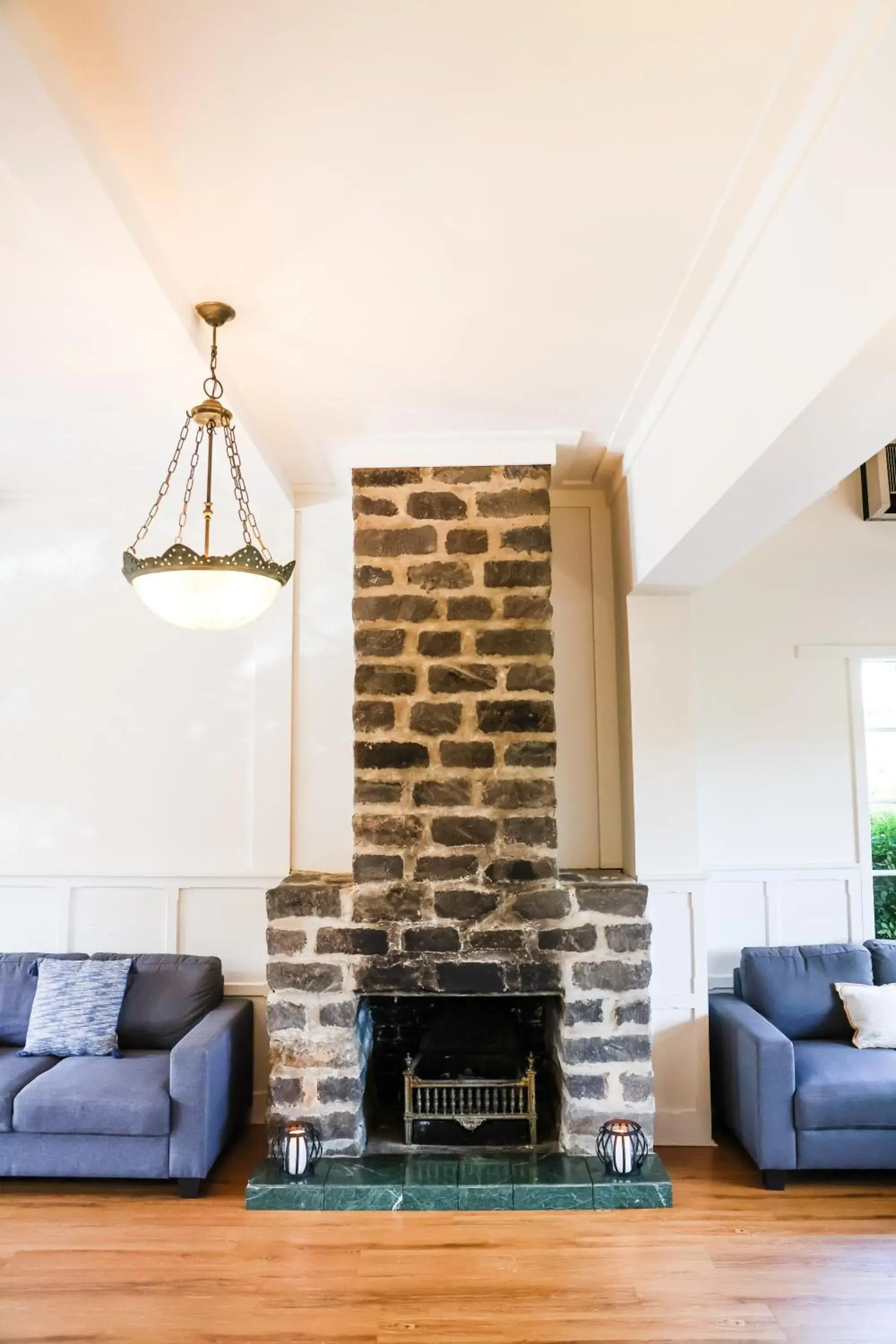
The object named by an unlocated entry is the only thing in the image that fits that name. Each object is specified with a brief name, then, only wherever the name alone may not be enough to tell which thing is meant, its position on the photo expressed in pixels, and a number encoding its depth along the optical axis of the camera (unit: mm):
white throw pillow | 3697
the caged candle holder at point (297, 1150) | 3459
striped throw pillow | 3775
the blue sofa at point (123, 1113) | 3402
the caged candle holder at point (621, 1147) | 3428
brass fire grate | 3670
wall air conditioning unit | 4250
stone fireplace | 3619
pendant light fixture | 2471
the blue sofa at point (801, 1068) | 3410
